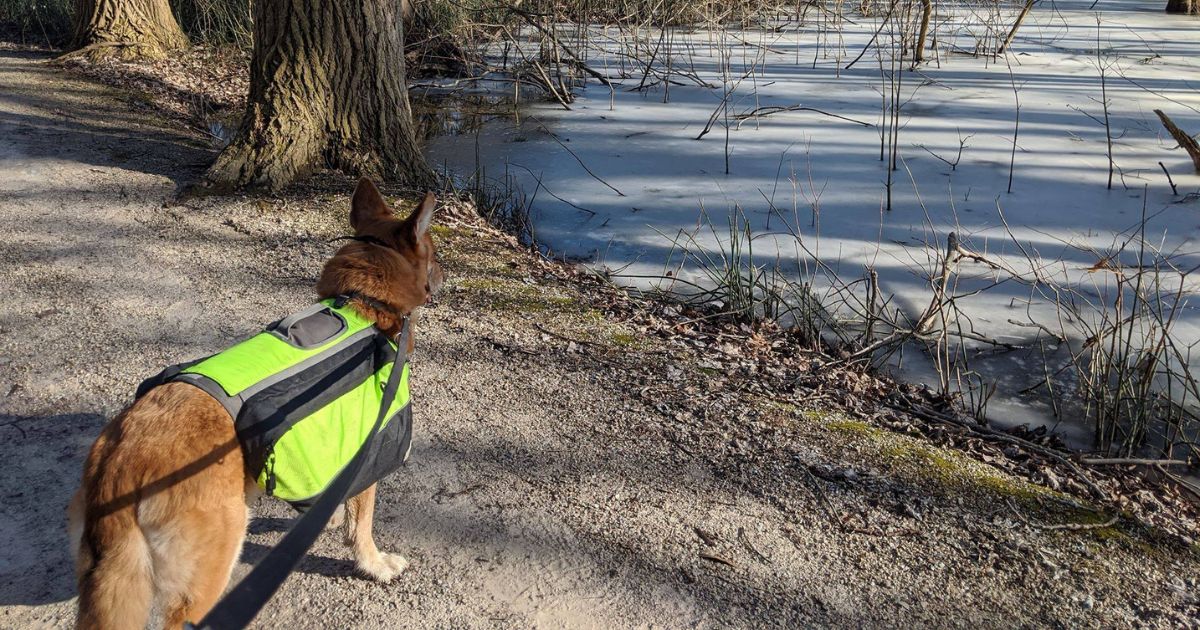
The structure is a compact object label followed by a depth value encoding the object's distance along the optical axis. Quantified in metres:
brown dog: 2.04
